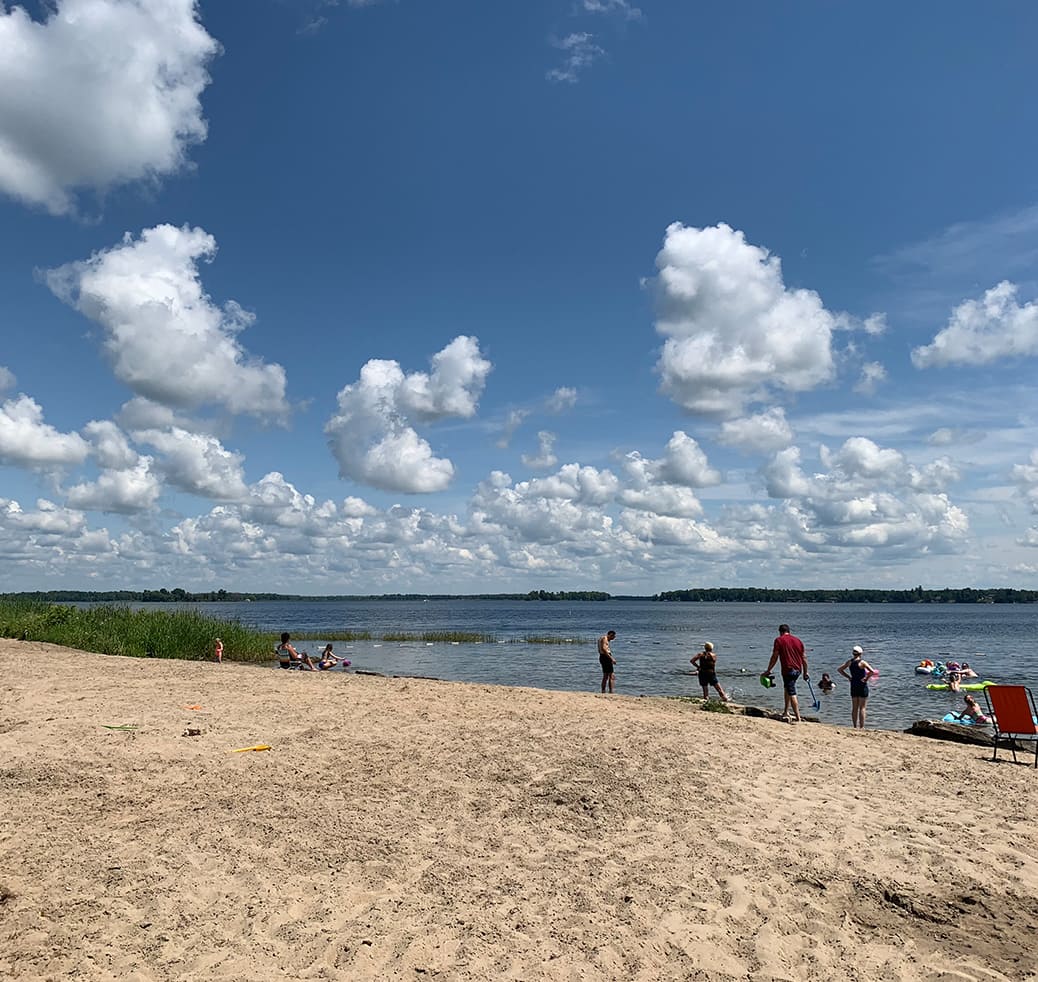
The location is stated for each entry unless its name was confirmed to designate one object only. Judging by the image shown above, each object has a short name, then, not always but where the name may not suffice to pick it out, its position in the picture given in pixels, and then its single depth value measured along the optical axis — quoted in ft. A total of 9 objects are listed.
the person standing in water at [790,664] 46.06
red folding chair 34.01
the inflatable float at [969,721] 60.75
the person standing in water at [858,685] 48.63
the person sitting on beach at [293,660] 86.38
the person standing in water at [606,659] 64.85
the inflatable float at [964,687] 90.14
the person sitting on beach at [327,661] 91.56
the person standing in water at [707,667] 56.90
